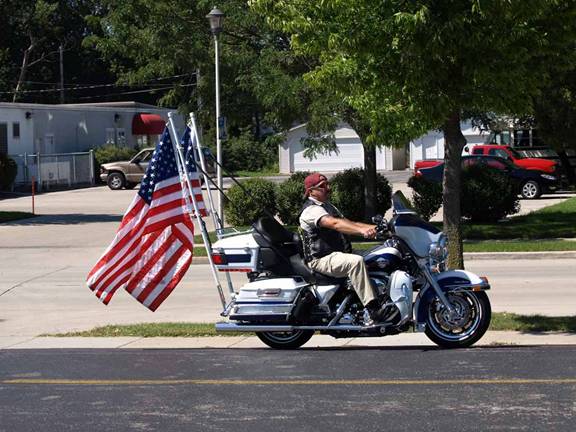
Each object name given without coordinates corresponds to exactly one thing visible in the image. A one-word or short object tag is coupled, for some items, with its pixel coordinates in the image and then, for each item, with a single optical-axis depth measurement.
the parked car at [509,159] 38.56
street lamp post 23.03
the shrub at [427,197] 27.00
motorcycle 9.77
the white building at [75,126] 48.41
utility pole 75.17
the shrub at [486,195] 26.81
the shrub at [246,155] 60.81
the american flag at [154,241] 10.65
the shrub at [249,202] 26.91
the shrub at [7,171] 43.06
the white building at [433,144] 57.16
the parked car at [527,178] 36.59
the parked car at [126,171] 47.31
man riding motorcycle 9.67
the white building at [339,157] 59.50
